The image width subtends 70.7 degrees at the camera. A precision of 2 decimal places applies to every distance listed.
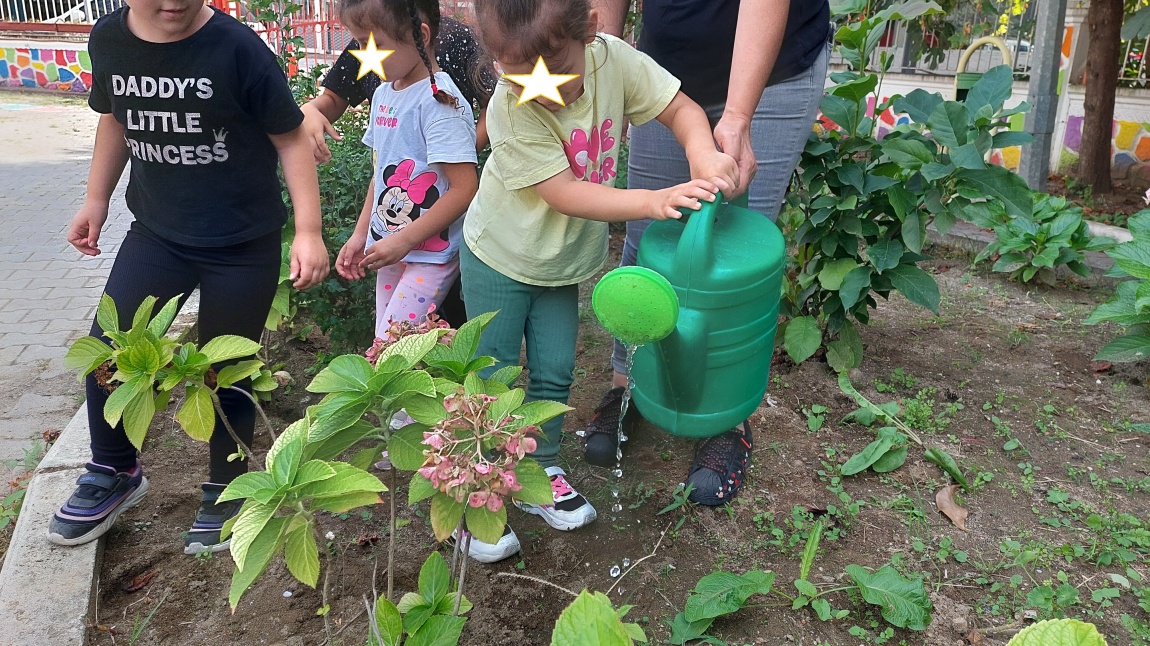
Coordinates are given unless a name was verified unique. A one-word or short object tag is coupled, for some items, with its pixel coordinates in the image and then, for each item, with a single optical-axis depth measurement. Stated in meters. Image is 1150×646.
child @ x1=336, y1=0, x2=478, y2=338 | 1.99
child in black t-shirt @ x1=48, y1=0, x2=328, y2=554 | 1.76
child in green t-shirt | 1.49
